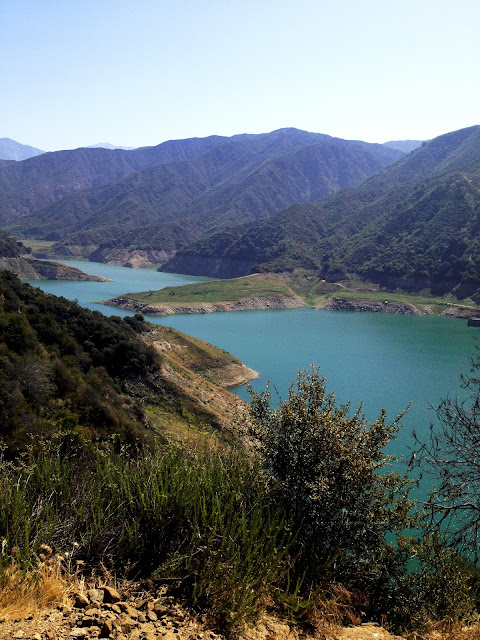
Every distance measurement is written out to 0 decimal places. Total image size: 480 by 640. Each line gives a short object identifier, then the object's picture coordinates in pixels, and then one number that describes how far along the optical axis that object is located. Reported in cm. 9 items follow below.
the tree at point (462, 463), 841
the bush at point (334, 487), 761
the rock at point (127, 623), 512
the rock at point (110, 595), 562
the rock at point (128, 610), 544
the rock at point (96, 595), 554
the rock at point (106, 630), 496
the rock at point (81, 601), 545
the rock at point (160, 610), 568
